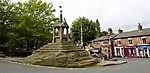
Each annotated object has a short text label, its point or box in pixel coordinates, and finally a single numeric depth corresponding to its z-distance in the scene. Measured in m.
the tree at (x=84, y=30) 29.08
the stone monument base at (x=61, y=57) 10.64
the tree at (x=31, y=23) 20.40
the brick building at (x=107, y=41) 25.13
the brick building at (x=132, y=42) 21.69
